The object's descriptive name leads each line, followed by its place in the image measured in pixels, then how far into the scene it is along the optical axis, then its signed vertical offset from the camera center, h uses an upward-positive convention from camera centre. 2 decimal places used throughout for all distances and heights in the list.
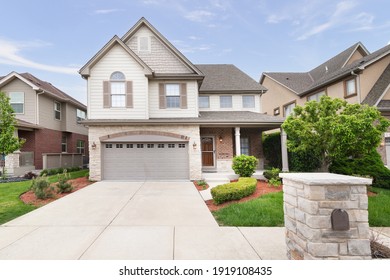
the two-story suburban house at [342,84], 13.30 +4.81
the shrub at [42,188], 7.95 -1.54
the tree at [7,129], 12.07 +1.35
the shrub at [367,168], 9.56 -1.31
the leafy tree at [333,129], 7.50 +0.54
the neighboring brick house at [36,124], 14.66 +2.13
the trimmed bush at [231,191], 7.19 -1.70
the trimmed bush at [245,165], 10.98 -1.12
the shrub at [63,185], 8.95 -1.60
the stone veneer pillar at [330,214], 2.79 -1.05
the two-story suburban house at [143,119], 11.90 +1.69
